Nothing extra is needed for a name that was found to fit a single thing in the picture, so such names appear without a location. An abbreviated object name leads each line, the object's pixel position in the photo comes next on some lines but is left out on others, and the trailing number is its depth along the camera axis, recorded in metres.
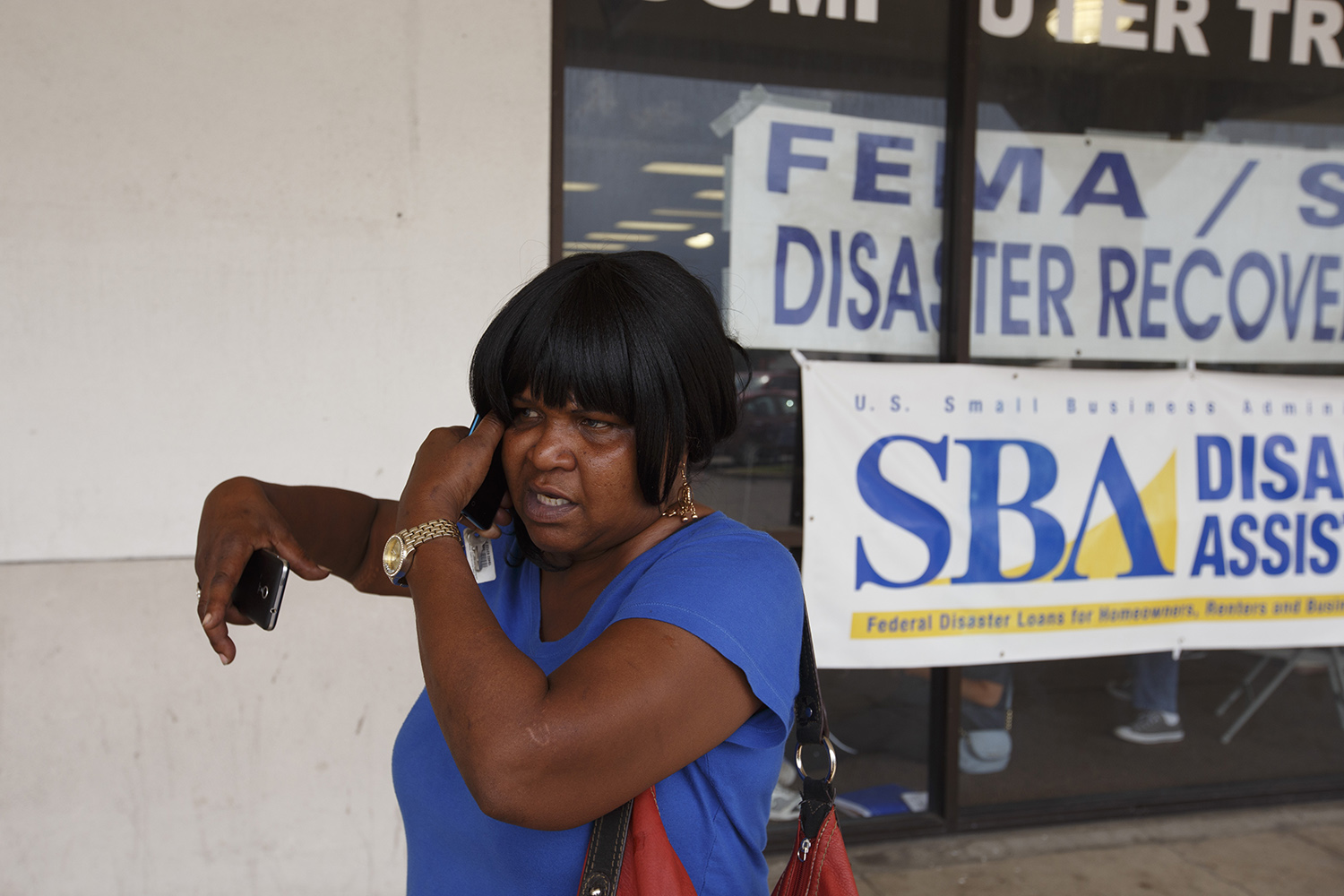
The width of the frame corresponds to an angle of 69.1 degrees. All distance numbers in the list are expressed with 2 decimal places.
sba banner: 3.06
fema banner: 3.11
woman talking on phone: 0.95
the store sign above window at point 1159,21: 3.15
